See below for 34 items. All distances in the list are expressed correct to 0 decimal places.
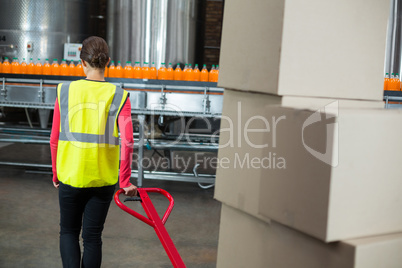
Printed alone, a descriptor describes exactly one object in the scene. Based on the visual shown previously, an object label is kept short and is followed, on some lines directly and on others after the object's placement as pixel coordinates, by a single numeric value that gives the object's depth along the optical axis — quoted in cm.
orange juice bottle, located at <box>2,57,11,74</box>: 600
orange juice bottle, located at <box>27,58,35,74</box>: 601
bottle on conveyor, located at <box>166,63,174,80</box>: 570
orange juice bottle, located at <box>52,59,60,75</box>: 578
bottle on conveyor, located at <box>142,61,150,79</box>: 577
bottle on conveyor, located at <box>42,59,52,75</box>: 592
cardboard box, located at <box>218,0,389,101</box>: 138
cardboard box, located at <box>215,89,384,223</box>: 146
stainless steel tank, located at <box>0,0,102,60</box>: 821
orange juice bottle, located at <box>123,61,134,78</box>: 577
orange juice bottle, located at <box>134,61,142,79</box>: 576
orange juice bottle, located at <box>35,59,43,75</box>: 596
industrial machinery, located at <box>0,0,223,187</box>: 528
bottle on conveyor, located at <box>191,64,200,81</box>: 568
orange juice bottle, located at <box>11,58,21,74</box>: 600
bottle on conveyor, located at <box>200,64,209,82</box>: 564
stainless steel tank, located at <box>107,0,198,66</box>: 753
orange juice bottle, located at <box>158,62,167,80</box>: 568
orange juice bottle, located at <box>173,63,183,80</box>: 572
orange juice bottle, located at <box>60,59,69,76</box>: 577
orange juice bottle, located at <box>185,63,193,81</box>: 568
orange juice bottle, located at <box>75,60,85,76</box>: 575
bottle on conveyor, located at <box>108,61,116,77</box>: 577
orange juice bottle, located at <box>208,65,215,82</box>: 557
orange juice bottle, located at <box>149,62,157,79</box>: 577
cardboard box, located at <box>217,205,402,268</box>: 117
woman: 225
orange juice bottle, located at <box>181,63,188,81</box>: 570
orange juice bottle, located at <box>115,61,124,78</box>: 575
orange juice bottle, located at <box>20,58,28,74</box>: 602
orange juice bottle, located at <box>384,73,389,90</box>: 601
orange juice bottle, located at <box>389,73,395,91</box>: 604
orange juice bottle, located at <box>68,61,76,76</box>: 576
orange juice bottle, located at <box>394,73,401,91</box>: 605
